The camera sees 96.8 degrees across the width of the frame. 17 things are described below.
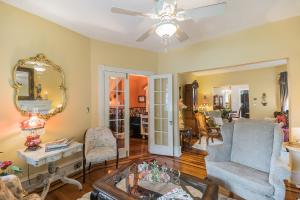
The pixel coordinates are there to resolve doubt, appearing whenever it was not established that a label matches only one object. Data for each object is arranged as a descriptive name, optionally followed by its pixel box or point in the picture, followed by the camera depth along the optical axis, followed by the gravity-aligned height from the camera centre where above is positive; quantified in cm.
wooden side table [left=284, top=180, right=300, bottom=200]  185 -135
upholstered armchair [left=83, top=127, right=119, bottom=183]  223 -85
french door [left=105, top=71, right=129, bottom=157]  302 -13
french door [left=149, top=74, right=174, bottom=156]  335 -35
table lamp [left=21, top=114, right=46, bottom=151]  183 -40
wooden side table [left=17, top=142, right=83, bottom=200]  167 -74
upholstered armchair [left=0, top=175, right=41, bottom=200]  106 -74
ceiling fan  143 +98
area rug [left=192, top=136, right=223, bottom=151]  388 -136
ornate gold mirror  194 +24
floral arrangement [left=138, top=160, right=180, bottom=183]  141 -80
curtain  456 +28
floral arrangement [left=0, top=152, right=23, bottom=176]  144 -72
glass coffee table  118 -84
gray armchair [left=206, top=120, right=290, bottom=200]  141 -79
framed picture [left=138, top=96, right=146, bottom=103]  591 +8
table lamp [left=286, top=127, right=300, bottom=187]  205 -94
